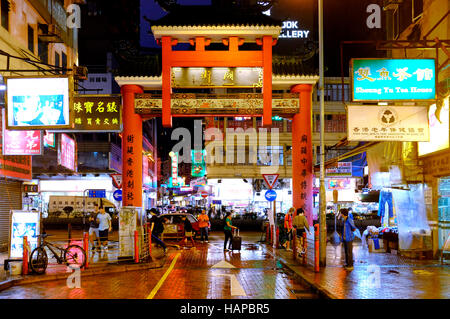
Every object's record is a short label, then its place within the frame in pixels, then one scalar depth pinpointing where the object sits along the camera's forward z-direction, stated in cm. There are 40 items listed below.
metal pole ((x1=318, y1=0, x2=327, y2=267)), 1505
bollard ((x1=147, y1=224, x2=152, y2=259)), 1778
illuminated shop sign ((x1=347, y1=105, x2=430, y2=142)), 1427
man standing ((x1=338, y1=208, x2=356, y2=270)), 1484
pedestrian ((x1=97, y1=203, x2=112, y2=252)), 2000
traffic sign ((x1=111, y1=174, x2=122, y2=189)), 2602
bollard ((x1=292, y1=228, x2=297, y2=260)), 1739
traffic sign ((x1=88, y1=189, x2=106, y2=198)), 2909
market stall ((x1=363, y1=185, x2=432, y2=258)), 1694
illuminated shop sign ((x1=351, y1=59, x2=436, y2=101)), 1398
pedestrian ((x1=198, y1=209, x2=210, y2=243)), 2612
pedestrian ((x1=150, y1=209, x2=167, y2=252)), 2152
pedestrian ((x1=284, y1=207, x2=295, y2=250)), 2105
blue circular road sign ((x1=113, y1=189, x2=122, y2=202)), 2596
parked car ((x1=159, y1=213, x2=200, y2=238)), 2572
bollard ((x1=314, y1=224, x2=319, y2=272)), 1427
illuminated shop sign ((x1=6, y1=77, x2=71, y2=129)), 1437
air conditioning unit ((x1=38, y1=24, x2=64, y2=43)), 2231
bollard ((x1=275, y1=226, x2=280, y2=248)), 2242
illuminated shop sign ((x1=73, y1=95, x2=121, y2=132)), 1772
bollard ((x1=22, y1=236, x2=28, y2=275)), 1373
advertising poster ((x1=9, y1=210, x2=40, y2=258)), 1444
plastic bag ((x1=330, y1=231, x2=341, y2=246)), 2467
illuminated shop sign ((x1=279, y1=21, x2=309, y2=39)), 4441
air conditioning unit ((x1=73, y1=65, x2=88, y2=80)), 1942
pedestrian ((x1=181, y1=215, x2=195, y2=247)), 2528
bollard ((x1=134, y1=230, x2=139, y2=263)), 1605
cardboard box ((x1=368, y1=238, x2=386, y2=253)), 1969
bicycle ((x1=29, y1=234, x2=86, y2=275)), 1382
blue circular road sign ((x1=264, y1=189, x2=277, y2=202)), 2208
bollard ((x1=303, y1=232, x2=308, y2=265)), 1612
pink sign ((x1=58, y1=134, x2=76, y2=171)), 2173
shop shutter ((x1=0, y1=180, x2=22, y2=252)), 1977
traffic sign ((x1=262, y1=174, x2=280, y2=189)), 2162
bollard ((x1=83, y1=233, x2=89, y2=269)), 1471
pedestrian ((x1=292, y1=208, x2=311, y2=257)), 1877
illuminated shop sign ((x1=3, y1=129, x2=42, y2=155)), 1727
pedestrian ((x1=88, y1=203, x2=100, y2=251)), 2038
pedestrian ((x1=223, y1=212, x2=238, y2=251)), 2066
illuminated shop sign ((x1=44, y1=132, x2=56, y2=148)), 1970
